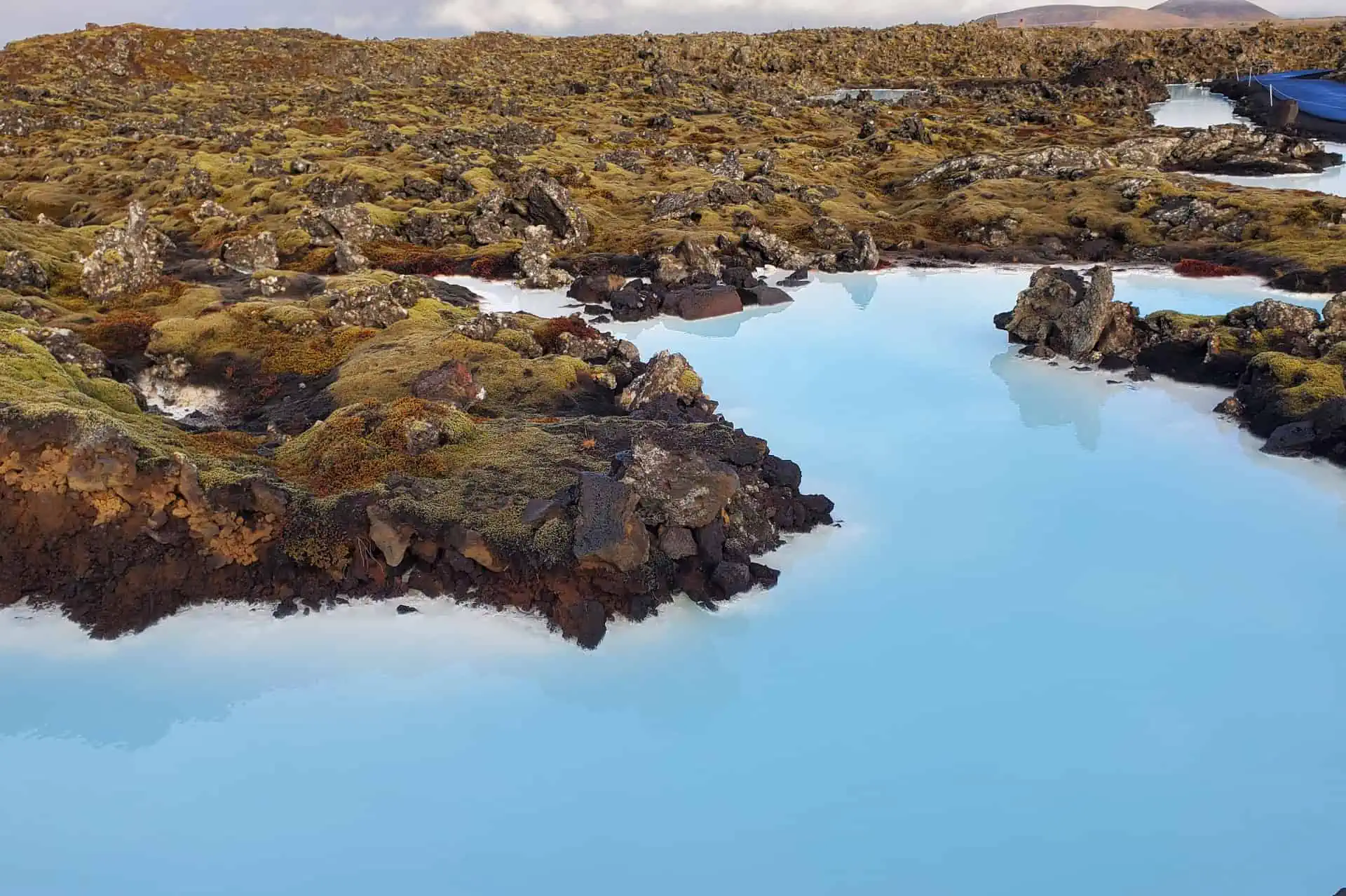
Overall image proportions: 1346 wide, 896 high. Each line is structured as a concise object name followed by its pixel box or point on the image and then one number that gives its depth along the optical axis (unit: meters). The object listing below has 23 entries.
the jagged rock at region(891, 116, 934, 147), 59.03
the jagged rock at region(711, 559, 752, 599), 12.74
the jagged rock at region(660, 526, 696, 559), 12.90
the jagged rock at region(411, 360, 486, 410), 18.03
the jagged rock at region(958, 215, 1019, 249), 35.53
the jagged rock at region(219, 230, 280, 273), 31.55
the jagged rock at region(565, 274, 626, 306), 28.98
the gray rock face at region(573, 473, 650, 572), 12.20
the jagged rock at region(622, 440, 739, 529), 12.95
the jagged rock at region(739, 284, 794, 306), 29.23
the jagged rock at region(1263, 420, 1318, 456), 16.78
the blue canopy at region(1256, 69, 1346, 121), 59.12
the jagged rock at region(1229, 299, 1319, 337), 21.36
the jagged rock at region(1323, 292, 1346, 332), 20.75
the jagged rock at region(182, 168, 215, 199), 41.41
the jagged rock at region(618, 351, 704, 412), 18.84
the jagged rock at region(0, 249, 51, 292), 26.36
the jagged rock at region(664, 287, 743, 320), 27.77
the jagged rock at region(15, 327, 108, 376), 19.55
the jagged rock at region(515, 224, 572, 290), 30.97
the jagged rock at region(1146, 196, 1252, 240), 33.31
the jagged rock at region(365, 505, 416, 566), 12.79
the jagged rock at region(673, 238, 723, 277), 30.59
